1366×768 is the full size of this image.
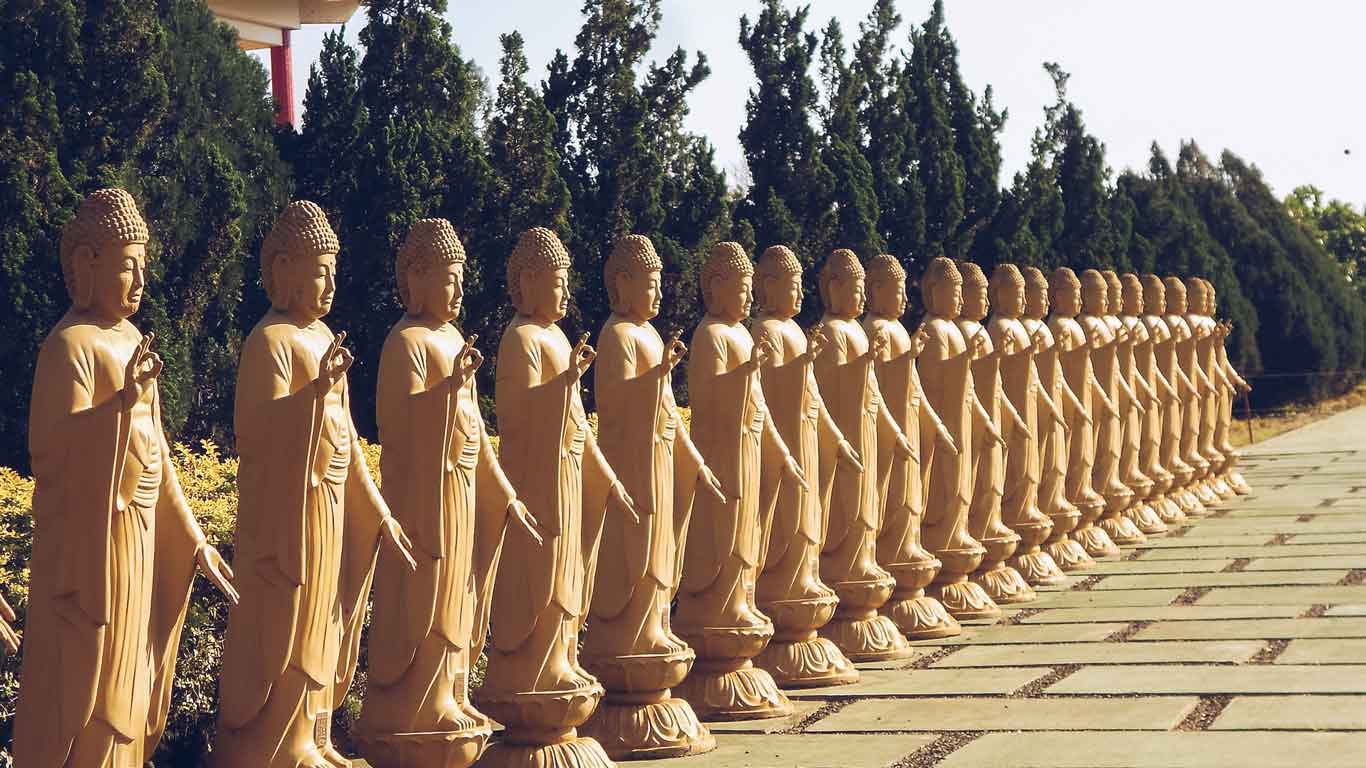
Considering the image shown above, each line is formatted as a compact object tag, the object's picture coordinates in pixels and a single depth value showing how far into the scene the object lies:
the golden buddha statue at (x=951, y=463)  11.08
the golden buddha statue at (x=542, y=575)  6.92
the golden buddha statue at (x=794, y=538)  9.05
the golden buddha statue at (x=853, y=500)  9.75
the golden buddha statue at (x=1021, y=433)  12.53
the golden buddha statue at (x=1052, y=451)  13.23
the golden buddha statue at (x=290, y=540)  5.68
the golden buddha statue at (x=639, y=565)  7.64
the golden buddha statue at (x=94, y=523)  5.10
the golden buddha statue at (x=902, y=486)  10.39
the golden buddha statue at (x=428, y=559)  6.31
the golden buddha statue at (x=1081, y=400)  13.98
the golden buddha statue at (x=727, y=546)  8.42
